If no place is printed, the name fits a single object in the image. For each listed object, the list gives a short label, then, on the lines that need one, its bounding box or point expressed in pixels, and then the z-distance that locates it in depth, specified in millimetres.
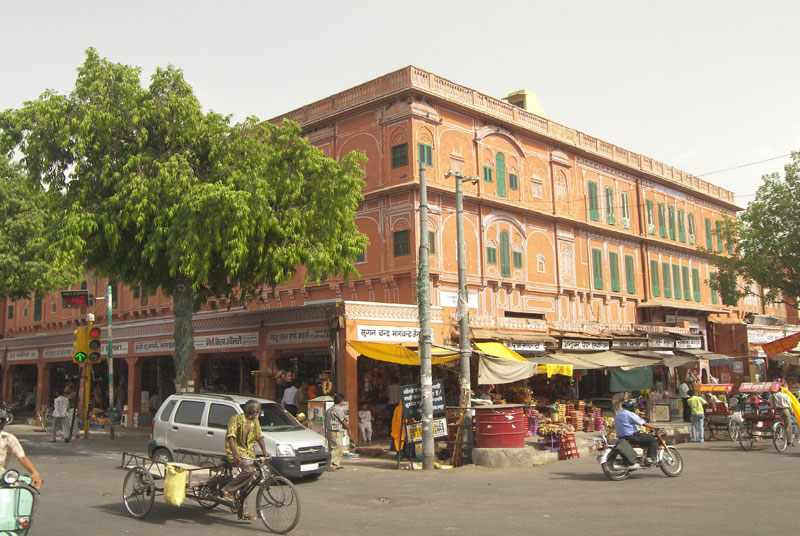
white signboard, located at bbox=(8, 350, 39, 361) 33503
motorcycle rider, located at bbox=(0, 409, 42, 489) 6926
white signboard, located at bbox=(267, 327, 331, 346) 20078
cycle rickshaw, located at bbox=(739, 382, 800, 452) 16625
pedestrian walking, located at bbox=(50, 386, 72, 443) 21297
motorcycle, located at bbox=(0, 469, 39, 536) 6246
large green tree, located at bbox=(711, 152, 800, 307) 30828
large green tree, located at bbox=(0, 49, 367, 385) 16547
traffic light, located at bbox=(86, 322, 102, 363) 20422
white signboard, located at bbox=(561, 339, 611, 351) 25688
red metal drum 15070
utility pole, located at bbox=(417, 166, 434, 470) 15070
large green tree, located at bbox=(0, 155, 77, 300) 26422
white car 12680
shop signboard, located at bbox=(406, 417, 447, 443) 15547
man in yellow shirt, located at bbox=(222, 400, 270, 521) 8617
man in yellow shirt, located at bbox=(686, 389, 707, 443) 19469
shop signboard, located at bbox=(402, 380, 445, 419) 15984
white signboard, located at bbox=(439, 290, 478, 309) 25641
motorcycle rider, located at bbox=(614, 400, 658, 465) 12758
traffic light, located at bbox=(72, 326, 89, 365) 20703
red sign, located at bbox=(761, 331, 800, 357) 22109
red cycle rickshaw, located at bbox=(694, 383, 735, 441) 20266
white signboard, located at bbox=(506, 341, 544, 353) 23234
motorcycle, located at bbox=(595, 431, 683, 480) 12609
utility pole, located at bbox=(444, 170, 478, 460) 16062
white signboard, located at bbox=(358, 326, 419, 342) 19594
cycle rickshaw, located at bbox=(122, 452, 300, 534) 8281
